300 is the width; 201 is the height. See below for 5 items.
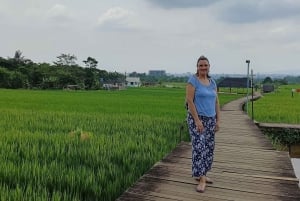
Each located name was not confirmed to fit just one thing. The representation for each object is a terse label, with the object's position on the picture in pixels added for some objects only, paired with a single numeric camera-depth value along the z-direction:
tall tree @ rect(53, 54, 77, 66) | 59.19
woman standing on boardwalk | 3.72
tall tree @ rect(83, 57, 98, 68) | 53.44
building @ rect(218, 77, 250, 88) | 46.31
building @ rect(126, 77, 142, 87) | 76.28
